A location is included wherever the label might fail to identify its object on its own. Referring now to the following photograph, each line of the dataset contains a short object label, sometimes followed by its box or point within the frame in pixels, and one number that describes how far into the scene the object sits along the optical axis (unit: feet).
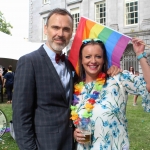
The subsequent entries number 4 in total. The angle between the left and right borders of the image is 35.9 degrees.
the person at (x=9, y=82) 38.19
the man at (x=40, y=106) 6.77
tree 138.51
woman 7.22
